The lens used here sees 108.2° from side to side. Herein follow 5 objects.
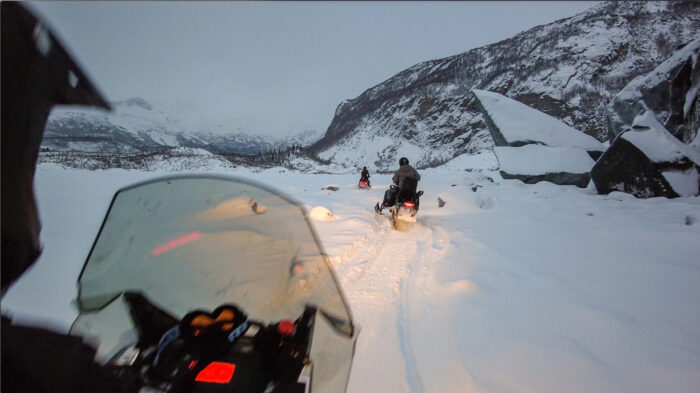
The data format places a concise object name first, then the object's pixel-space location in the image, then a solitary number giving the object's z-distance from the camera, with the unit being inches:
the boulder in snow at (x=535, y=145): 434.6
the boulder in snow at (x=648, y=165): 268.2
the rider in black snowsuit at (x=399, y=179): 260.4
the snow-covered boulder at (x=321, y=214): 248.4
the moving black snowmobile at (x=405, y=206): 243.3
